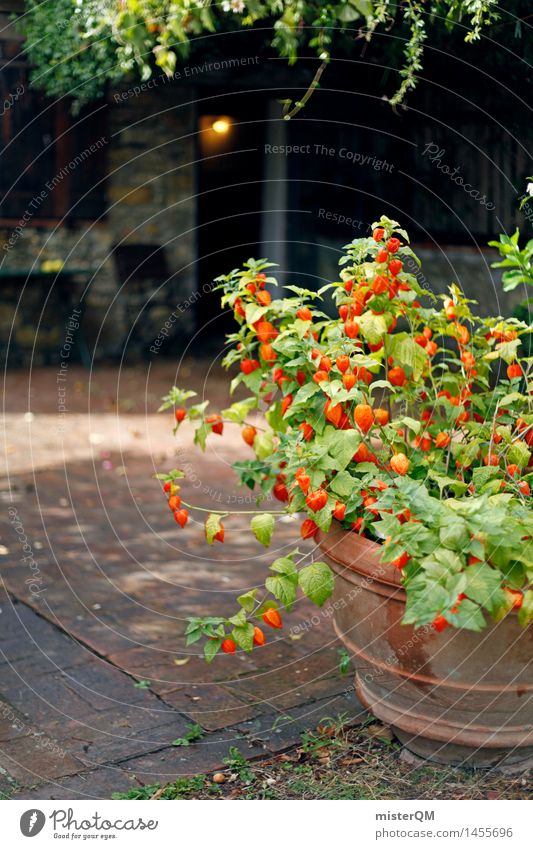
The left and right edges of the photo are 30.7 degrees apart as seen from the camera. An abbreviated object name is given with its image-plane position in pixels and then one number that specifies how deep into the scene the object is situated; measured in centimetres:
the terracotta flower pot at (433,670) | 224
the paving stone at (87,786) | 242
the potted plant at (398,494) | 206
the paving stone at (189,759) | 252
